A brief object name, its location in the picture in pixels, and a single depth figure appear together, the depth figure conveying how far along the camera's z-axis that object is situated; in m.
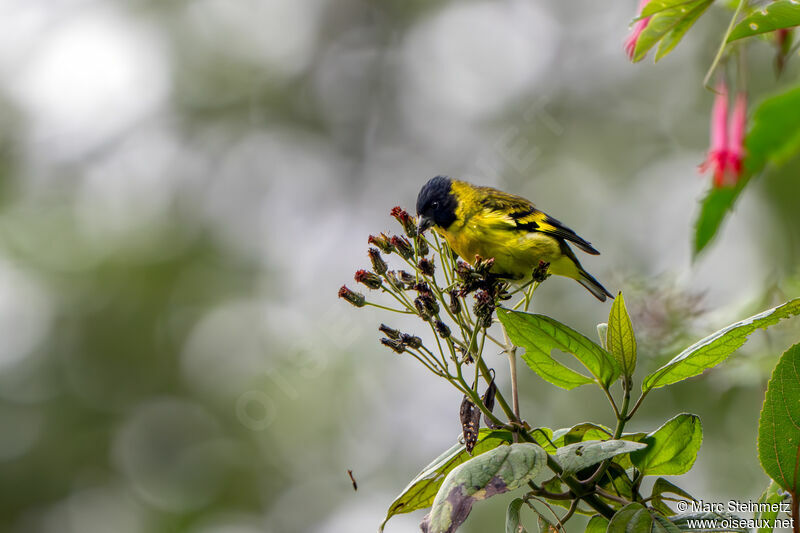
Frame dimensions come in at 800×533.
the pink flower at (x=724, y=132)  5.61
